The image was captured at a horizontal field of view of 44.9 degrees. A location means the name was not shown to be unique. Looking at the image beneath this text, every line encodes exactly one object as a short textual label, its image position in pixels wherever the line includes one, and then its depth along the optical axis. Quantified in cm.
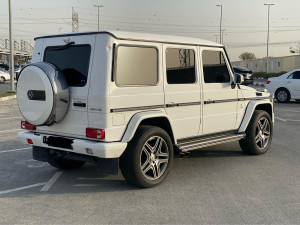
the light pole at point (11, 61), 2184
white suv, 459
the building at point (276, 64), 5800
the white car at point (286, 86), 1678
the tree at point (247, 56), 11669
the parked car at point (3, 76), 3806
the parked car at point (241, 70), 2957
